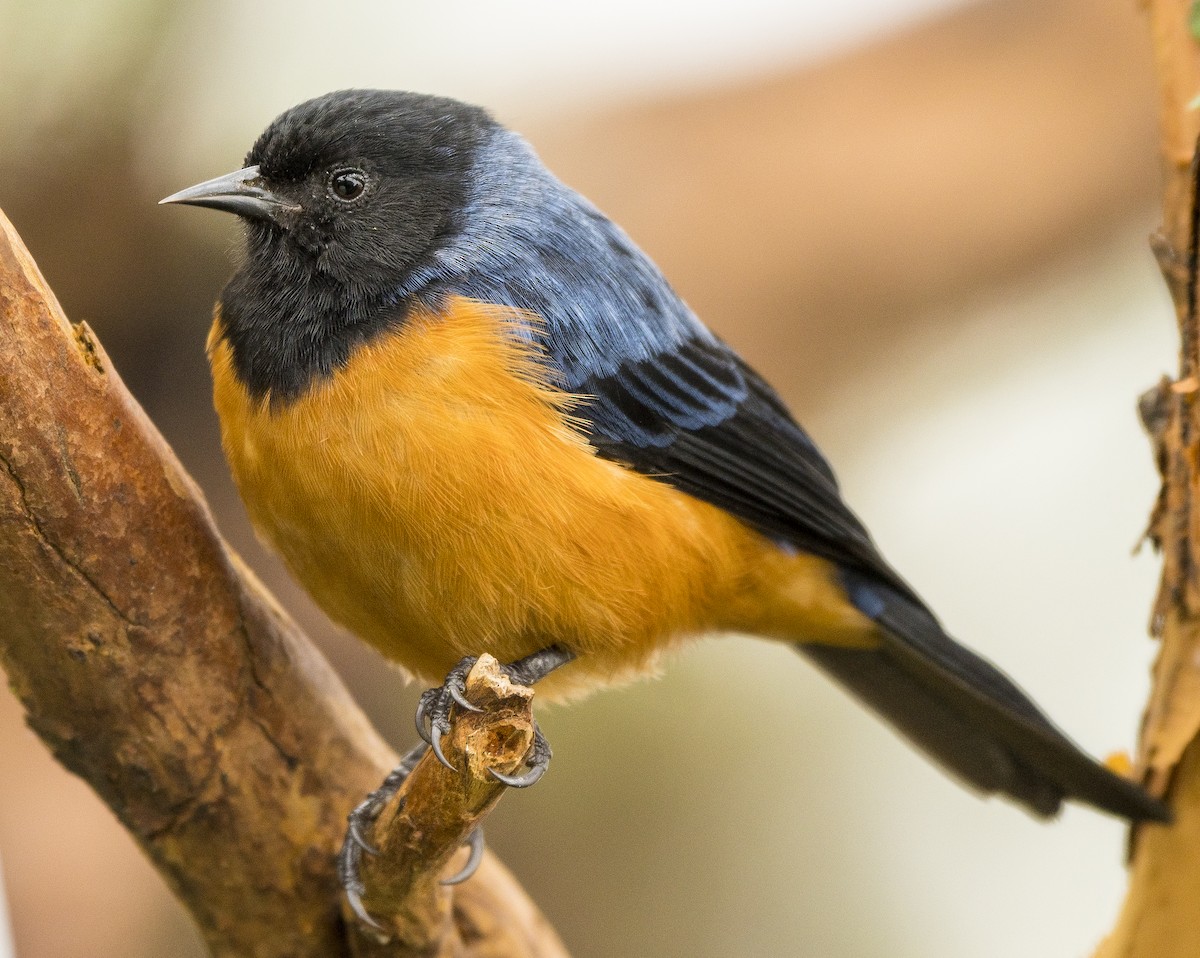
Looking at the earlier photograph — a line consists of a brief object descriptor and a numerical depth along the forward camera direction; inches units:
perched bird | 202.2
